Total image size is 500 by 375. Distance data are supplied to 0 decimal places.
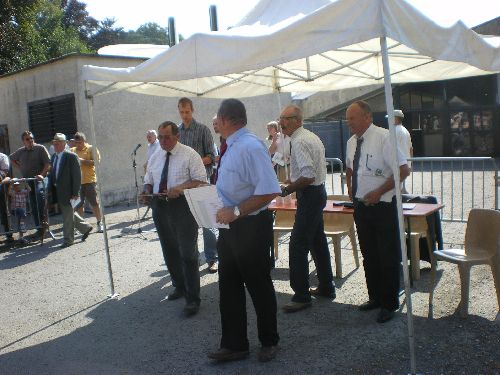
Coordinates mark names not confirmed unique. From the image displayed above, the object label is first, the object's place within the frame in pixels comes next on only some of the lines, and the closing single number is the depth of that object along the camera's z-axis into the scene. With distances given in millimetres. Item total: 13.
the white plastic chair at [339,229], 6102
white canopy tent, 3682
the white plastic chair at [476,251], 4633
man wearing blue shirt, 3873
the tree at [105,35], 52438
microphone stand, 9562
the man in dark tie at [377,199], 4602
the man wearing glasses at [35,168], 9820
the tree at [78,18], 49125
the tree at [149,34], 70600
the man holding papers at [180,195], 5270
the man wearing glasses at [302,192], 4980
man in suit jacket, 9062
